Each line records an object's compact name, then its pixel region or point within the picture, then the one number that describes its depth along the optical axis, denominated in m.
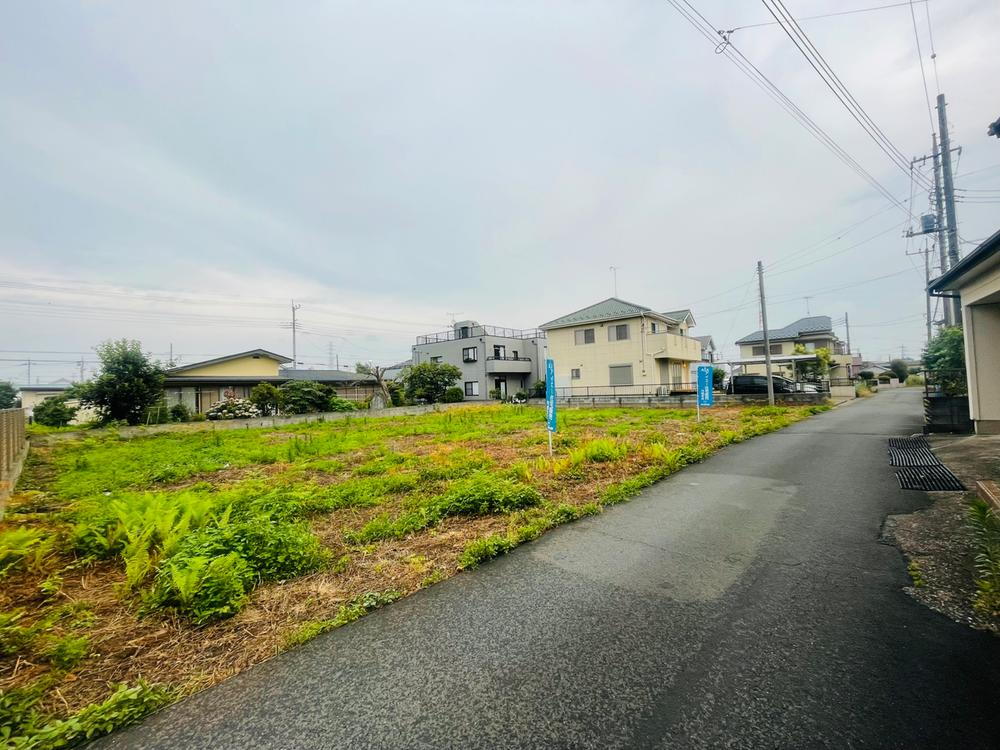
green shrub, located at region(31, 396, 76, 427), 18.12
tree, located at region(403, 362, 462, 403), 25.28
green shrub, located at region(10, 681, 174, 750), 1.78
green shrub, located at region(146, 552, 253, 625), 2.75
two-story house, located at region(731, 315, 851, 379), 35.03
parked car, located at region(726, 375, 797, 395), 20.77
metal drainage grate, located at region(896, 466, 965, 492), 5.18
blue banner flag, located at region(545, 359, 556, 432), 7.73
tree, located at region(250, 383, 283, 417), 18.91
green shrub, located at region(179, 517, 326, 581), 3.29
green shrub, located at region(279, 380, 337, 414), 19.14
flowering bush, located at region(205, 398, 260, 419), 17.76
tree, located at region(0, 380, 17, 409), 26.48
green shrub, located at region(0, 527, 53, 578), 3.27
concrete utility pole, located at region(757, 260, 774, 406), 17.55
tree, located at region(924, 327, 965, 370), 11.36
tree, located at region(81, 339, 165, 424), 14.54
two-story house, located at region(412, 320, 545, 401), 31.52
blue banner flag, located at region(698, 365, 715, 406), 12.88
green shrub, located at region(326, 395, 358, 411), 19.95
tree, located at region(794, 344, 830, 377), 28.09
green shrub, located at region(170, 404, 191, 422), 17.22
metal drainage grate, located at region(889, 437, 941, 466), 6.65
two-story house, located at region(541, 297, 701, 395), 23.83
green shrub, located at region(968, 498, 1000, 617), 2.59
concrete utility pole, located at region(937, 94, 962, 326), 16.30
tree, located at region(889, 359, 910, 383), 42.56
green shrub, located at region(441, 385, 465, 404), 26.88
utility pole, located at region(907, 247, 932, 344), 24.11
